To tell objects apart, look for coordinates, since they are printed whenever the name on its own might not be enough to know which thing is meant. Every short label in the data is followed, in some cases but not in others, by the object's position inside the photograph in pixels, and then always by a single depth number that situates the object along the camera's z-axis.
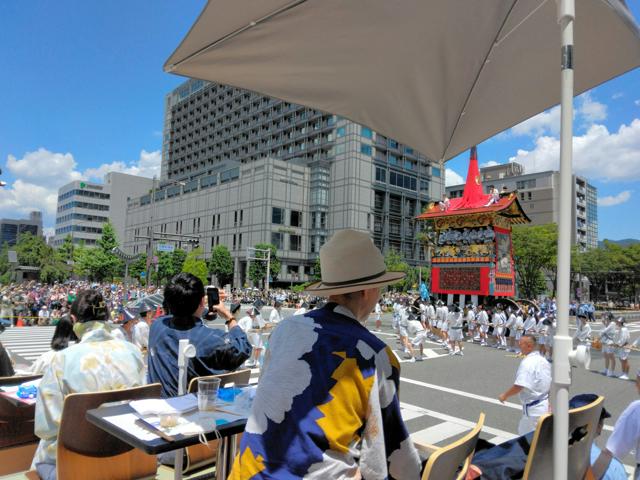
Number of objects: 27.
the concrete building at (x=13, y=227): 161.50
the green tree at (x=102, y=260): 56.29
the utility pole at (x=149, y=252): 31.04
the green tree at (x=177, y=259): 62.85
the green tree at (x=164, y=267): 62.06
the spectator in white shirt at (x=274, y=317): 14.75
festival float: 24.02
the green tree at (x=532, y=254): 47.38
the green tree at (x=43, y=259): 59.59
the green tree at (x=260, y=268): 57.94
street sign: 40.77
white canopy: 2.57
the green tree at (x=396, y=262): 56.60
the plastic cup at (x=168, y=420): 2.28
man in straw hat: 1.66
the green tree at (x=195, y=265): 55.81
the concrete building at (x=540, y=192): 85.25
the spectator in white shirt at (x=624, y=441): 2.97
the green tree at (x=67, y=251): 72.43
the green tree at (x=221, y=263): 61.62
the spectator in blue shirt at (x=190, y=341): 3.41
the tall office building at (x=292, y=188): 62.34
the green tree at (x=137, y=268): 65.06
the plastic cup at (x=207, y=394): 2.59
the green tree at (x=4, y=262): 72.00
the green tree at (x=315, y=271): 60.54
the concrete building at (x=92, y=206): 101.56
